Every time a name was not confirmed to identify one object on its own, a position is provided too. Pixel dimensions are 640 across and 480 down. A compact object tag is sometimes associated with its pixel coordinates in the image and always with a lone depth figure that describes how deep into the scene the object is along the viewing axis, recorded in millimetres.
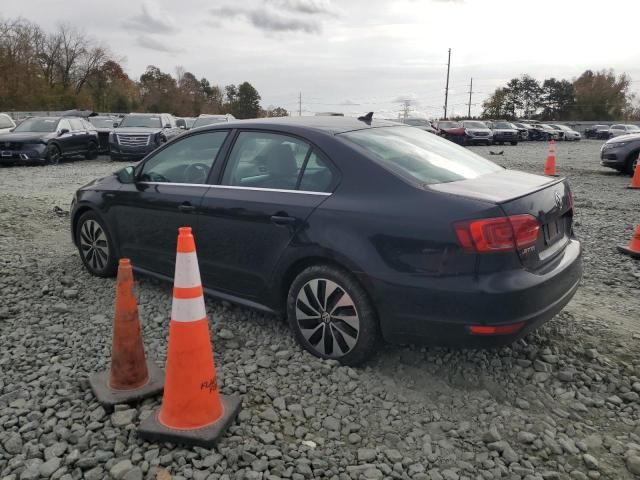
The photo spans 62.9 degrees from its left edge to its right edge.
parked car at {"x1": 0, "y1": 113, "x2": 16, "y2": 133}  17156
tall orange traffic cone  2488
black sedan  2742
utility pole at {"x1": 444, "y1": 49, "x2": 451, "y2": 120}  76750
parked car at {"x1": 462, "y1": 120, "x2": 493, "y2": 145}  28453
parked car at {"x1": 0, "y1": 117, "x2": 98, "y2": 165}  14797
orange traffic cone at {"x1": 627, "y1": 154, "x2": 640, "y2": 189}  10578
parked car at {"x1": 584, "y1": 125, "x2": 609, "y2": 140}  47125
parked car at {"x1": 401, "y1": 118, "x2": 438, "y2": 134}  26006
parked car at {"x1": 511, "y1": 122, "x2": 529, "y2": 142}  38250
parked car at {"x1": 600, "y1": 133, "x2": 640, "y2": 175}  12273
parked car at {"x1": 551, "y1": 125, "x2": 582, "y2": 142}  42094
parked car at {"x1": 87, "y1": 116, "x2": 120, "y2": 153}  19016
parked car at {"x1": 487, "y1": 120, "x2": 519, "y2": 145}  31156
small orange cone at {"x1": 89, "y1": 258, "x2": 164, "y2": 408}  2793
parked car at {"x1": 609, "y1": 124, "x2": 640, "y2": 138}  44612
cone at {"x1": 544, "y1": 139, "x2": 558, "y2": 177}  12250
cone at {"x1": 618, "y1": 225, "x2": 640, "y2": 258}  5469
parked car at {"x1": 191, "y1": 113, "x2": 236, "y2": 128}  17500
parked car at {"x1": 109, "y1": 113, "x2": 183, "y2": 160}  16625
